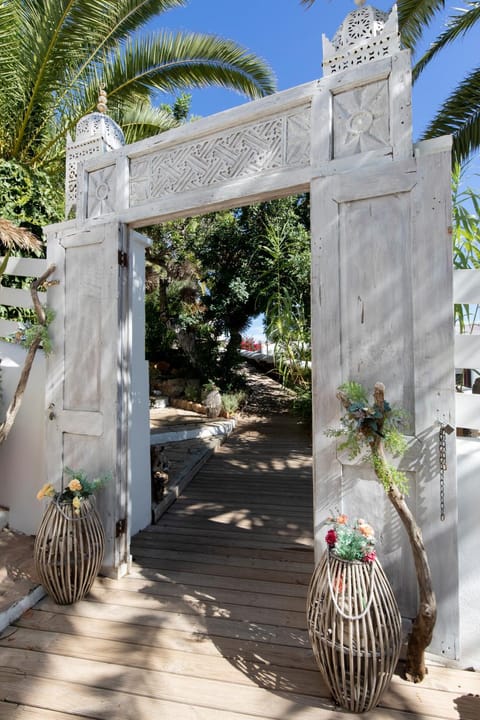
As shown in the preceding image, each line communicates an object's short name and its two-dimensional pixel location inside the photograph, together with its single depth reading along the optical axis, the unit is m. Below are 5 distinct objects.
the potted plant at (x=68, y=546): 2.18
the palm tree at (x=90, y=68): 3.92
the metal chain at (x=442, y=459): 1.69
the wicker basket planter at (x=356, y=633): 1.48
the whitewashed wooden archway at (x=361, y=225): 1.72
